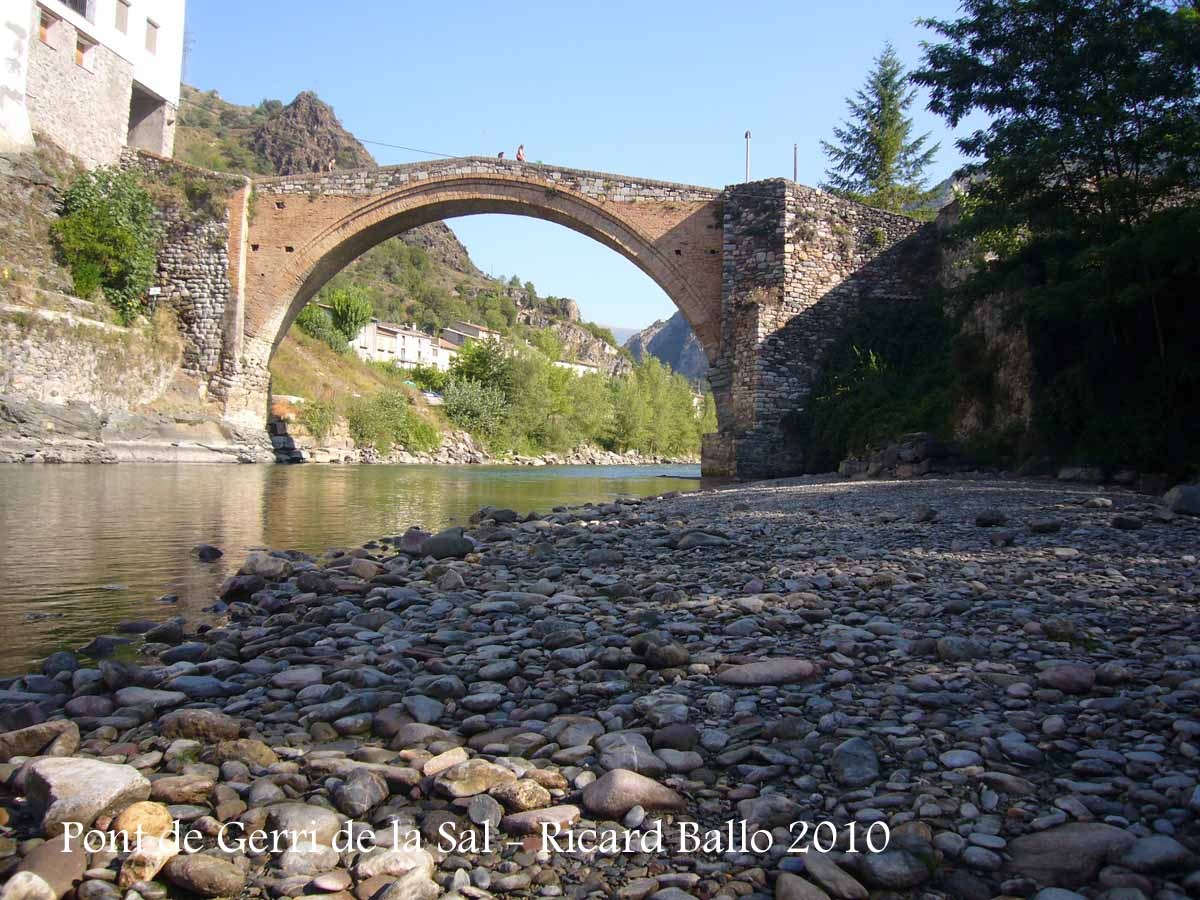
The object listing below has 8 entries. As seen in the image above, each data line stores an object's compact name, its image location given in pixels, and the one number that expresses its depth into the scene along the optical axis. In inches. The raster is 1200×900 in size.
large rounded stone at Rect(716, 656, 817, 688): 89.7
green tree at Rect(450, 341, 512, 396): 1363.2
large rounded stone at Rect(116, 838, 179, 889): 55.7
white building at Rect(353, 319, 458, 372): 2190.0
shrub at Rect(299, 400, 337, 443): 915.4
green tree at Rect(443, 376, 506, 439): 1235.9
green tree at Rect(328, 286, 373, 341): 1689.2
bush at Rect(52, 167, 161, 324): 687.1
